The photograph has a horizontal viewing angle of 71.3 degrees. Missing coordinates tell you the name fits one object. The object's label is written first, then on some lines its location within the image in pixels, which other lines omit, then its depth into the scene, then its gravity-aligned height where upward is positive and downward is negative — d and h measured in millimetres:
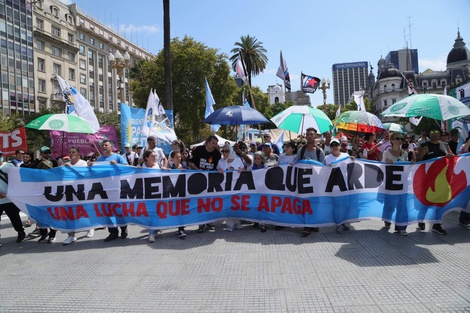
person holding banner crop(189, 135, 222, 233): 6508 +117
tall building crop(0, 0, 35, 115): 45938 +16209
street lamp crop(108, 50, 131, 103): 15820 +5115
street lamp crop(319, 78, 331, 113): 25219 +5700
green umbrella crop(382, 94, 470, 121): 5527 +831
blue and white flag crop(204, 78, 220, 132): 14680 +2708
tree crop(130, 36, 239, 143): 29641 +7757
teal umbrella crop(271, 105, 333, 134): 7465 +973
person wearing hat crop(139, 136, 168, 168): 6785 +343
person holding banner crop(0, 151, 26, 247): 6125 -676
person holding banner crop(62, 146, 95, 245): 6367 +127
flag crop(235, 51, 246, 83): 13080 +3783
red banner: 8539 +743
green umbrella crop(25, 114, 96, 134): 6238 +872
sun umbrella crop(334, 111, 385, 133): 9547 +1139
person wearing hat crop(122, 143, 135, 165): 10620 +384
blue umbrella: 7797 +1101
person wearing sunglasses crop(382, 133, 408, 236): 5668 -815
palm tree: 41500 +13934
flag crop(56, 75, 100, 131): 8362 +1637
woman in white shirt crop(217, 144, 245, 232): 6418 -9
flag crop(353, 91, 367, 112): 16391 +2982
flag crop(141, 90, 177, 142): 10859 +1454
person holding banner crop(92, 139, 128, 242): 6074 +134
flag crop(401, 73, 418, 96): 12389 +2533
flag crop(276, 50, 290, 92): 12875 +3438
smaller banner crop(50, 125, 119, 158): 11000 +981
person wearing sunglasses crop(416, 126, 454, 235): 5859 +121
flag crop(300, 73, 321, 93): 13977 +3277
